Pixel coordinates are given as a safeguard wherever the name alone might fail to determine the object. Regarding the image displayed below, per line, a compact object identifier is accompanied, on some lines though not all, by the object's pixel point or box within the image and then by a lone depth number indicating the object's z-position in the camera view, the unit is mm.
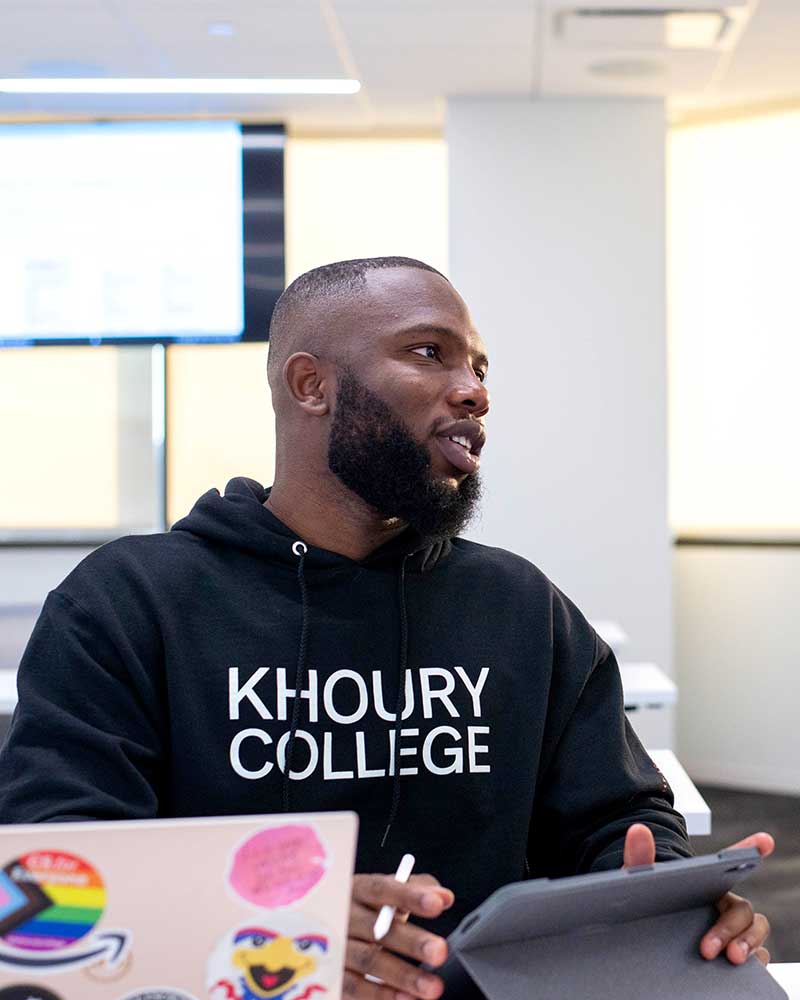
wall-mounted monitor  4898
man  1248
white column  4648
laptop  702
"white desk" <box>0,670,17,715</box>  2623
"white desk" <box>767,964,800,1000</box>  1031
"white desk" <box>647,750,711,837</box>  1984
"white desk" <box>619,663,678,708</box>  2691
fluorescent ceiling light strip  4457
